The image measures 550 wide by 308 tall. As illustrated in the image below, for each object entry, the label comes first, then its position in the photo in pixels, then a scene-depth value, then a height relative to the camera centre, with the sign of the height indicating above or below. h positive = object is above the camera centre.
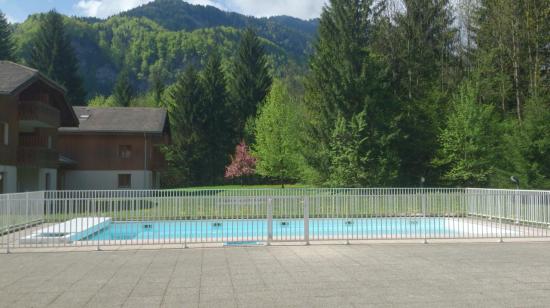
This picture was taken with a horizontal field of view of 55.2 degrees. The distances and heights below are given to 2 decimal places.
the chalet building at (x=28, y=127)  28.78 +2.79
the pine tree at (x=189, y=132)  61.70 +4.57
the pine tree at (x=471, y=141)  35.53 +1.81
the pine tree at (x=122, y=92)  74.50 +11.23
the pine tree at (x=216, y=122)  64.25 +5.88
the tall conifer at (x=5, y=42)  71.06 +17.88
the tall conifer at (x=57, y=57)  70.62 +15.57
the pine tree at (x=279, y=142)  44.97 +2.39
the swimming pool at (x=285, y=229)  15.47 -1.87
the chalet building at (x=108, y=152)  43.97 +1.57
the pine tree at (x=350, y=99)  37.03 +5.12
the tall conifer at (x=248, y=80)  67.12 +11.60
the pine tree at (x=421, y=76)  40.28 +7.48
